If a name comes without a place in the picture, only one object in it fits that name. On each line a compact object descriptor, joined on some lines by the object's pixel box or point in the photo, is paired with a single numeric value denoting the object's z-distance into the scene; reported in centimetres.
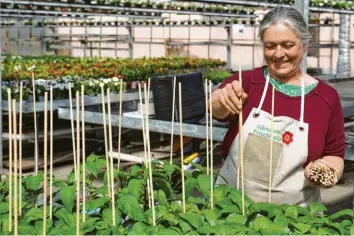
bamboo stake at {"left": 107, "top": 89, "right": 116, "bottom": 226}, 220
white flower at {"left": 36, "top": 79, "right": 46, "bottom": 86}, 800
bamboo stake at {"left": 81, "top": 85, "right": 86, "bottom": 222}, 223
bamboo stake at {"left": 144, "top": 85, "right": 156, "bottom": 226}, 218
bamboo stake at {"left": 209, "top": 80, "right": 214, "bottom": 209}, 236
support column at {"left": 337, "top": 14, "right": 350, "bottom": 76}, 1410
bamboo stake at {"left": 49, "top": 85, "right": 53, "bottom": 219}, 231
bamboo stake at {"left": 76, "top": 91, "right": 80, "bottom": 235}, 208
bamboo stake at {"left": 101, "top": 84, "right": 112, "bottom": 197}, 235
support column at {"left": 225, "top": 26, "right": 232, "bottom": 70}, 1673
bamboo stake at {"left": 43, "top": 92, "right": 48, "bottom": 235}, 211
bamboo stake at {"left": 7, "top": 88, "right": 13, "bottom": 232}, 220
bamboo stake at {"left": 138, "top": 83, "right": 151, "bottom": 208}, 239
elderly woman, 239
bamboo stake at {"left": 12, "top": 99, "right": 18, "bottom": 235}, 210
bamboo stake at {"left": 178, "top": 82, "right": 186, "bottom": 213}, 232
